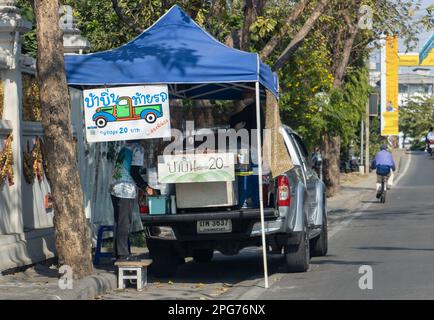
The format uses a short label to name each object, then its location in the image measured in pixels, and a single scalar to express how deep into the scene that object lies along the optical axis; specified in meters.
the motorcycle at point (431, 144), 54.62
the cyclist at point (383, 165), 30.55
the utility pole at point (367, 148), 49.12
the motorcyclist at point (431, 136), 51.27
